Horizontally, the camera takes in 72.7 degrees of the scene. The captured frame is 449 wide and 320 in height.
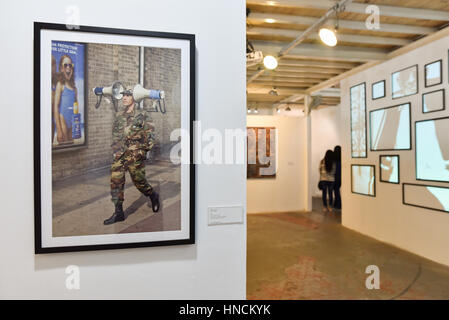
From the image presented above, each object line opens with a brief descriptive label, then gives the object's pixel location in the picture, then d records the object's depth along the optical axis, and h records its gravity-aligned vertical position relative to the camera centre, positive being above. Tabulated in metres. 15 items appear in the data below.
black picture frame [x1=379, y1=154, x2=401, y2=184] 4.54 -0.09
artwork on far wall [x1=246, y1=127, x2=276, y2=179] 7.55 +0.17
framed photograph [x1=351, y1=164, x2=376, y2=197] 5.18 -0.38
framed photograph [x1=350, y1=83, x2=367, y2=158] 5.39 +0.68
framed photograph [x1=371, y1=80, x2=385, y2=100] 4.91 +1.13
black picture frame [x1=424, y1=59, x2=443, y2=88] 3.79 +1.11
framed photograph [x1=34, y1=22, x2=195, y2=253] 1.44 +0.10
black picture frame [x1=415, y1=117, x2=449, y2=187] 4.20 +0.07
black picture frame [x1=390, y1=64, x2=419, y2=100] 4.18 +1.10
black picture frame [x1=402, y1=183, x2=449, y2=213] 3.97 -0.55
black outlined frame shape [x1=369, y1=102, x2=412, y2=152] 4.30 +0.63
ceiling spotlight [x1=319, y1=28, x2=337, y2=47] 3.27 +1.32
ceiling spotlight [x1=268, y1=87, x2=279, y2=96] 6.84 +1.51
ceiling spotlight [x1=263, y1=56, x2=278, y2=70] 4.23 +1.35
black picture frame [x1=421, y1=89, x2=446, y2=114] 3.74 +0.69
